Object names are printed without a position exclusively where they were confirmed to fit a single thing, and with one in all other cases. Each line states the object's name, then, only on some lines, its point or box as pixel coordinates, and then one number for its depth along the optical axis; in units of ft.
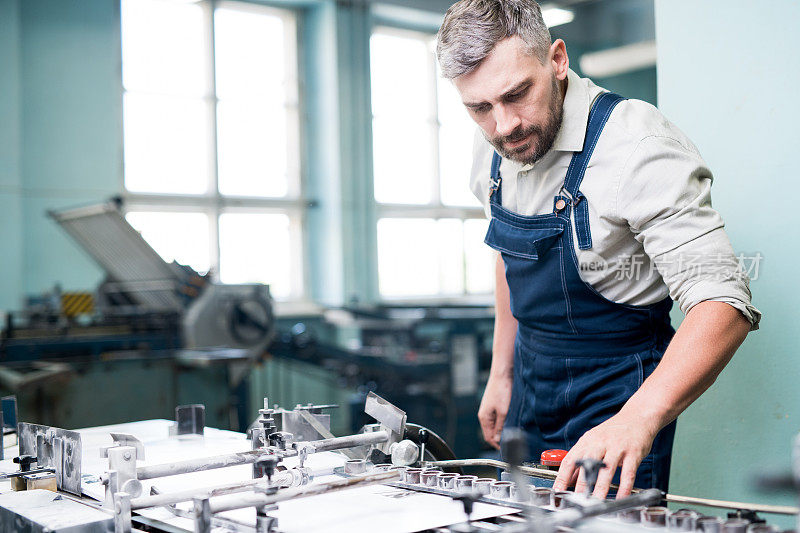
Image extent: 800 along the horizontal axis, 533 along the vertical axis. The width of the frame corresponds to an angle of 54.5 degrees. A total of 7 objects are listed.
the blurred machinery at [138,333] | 11.94
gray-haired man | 3.63
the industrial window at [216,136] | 18.30
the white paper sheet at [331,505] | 2.85
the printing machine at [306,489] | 2.61
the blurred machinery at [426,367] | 14.58
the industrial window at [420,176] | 21.99
